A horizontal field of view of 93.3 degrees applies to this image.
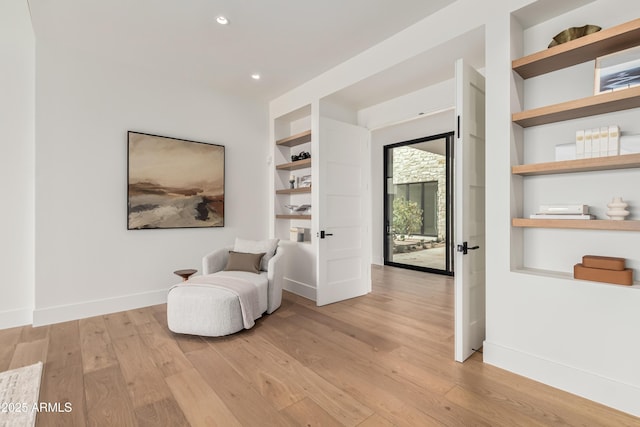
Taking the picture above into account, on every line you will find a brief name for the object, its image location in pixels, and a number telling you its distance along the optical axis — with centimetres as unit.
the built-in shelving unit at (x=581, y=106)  182
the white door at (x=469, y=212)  238
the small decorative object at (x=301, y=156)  448
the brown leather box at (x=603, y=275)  183
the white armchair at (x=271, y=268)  344
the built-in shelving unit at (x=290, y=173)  447
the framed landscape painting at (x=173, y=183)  369
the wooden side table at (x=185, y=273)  346
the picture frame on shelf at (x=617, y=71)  182
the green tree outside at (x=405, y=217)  613
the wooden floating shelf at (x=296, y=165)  423
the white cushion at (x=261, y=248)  375
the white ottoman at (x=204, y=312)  280
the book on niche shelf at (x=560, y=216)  201
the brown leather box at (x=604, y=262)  187
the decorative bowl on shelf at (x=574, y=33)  201
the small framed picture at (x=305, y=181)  446
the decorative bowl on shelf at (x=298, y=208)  454
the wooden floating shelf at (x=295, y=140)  423
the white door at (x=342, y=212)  385
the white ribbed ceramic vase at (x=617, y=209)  189
